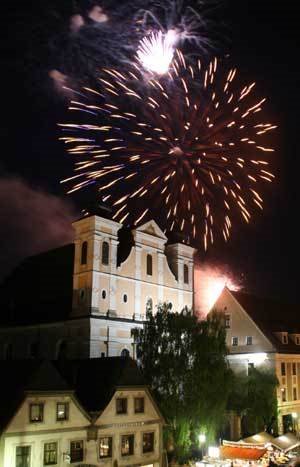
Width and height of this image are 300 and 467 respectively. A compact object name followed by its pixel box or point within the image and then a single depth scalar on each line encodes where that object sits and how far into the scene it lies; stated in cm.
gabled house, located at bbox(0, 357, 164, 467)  3125
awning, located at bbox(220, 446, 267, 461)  3684
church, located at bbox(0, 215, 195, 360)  5466
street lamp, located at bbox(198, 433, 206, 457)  4153
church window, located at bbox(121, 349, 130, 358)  5574
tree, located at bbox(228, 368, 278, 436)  4991
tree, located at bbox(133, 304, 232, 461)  4069
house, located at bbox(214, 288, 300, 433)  5519
